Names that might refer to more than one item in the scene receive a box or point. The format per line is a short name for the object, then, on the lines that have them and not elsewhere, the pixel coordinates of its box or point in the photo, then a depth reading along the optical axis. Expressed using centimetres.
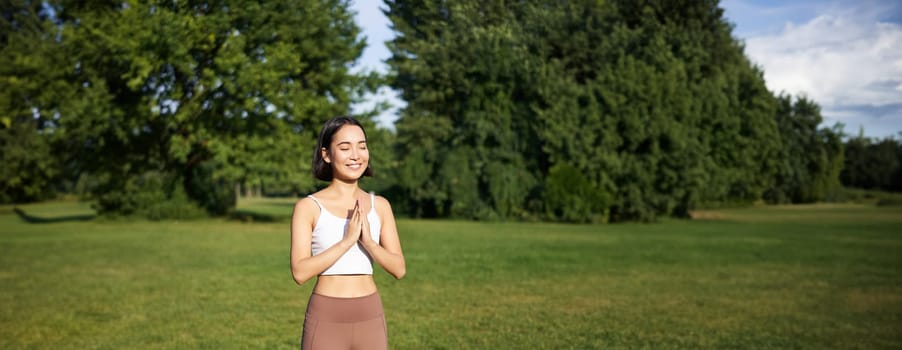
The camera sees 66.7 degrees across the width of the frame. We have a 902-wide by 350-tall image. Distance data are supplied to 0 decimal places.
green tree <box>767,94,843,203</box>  5447
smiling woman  318
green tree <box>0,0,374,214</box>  2898
